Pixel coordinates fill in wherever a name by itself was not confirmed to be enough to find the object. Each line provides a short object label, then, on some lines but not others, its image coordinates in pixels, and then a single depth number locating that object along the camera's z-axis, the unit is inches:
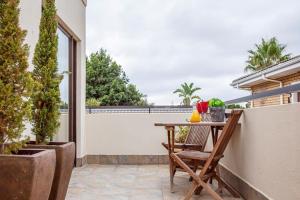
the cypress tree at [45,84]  74.4
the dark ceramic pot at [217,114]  106.6
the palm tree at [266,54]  565.6
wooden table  95.8
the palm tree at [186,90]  653.0
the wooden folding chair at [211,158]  86.5
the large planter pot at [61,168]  66.8
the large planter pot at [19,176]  47.2
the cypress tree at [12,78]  53.8
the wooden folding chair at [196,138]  121.6
